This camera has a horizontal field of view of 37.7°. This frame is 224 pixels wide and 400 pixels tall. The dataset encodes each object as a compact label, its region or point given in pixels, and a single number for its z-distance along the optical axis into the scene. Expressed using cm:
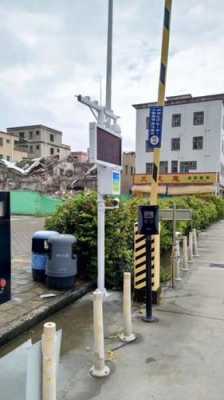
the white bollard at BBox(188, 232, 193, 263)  908
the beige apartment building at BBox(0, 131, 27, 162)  6506
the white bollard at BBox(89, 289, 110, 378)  319
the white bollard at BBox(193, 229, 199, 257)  984
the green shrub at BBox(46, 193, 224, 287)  599
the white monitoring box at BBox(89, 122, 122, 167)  469
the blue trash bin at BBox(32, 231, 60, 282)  561
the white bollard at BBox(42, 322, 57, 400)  200
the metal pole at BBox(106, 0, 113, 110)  547
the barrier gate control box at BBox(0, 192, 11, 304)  319
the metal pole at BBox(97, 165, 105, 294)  525
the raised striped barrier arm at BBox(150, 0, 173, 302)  477
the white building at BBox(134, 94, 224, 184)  3550
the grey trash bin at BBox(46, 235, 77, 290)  524
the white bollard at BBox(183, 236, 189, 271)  790
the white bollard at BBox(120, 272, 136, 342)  393
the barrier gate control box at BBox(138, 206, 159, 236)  453
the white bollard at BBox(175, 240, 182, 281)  671
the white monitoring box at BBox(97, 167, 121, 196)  530
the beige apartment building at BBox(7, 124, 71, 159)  8338
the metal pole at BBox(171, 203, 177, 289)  623
